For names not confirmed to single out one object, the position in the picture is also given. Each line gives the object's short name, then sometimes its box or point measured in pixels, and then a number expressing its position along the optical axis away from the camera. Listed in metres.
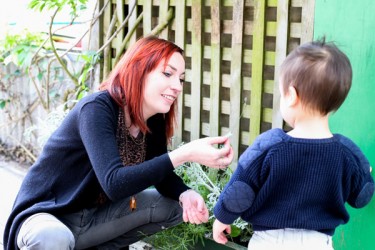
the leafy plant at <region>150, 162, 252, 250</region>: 3.24
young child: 1.97
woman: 2.44
